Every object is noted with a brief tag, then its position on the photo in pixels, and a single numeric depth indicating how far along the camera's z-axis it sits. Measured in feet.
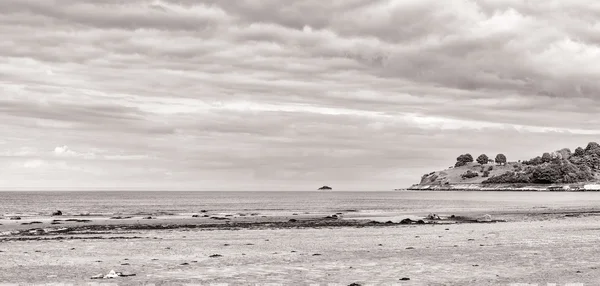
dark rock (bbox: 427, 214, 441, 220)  257.50
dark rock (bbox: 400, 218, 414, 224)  231.50
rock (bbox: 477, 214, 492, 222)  247.50
